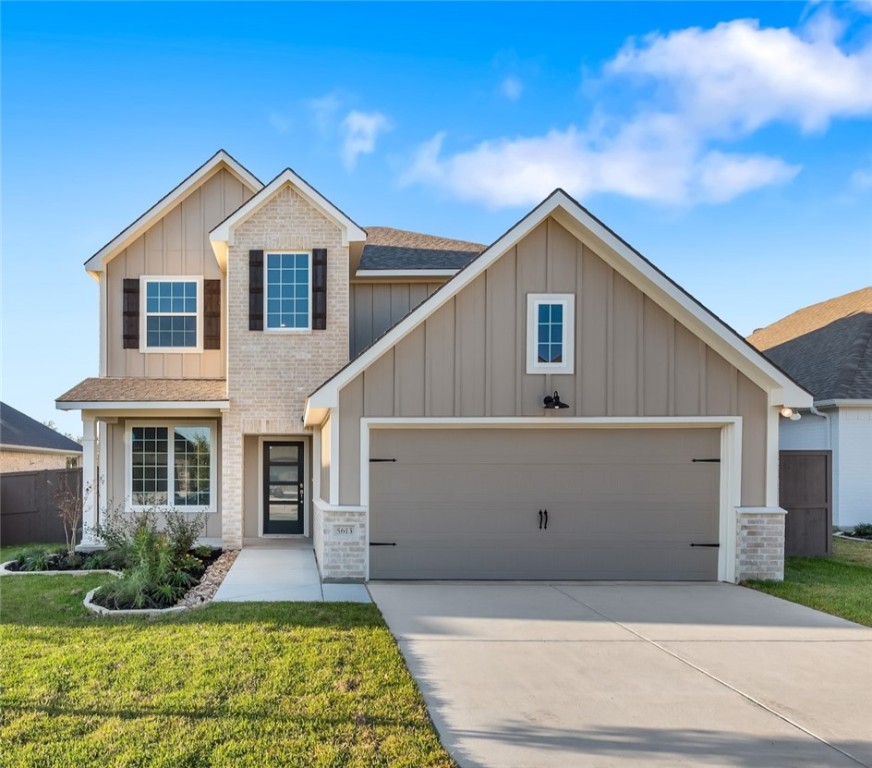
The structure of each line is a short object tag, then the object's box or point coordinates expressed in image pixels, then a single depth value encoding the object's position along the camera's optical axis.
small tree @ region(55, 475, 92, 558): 10.84
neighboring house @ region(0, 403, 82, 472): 19.23
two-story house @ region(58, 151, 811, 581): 8.97
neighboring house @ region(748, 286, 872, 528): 14.41
